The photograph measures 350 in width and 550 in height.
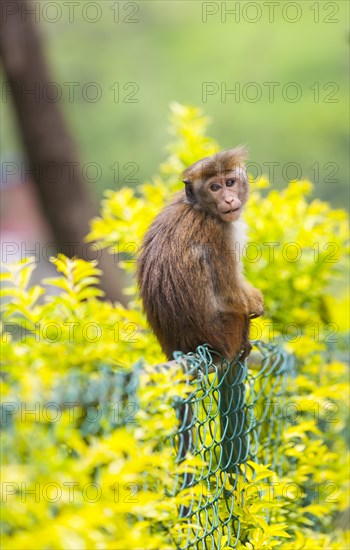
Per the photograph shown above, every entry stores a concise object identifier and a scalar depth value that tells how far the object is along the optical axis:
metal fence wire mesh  5.76
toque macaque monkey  7.48
